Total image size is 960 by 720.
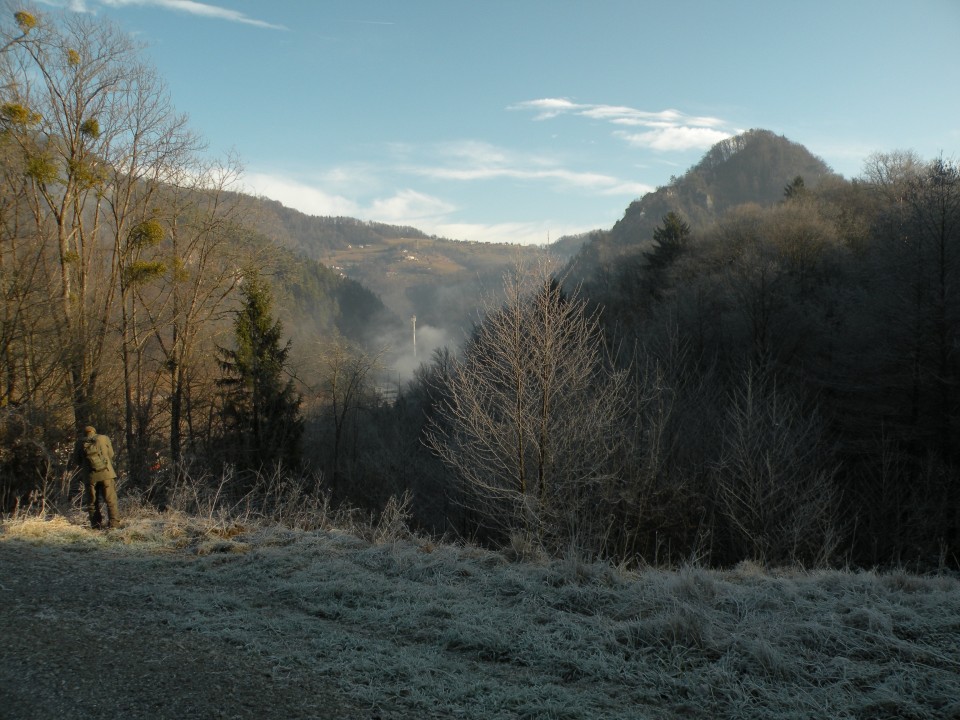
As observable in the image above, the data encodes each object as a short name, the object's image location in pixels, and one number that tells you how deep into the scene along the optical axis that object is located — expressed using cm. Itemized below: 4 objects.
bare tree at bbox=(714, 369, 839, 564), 1864
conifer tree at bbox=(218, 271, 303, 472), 3350
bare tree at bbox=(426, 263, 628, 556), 1426
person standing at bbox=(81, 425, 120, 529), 963
